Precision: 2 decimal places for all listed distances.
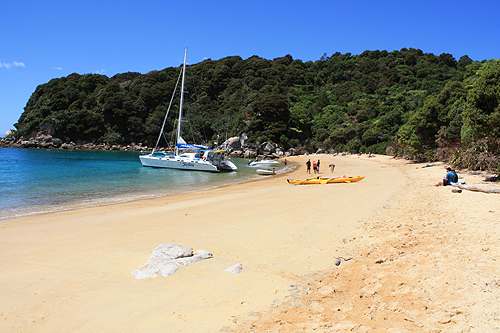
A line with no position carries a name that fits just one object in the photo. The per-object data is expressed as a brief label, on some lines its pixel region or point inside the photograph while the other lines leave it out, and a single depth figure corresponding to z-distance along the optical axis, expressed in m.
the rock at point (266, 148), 63.25
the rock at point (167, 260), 4.86
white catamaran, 31.31
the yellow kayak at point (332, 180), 17.28
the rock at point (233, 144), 66.81
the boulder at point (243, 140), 66.50
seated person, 11.85
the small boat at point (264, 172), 29.27
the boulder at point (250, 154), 62.88
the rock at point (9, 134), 84.59
